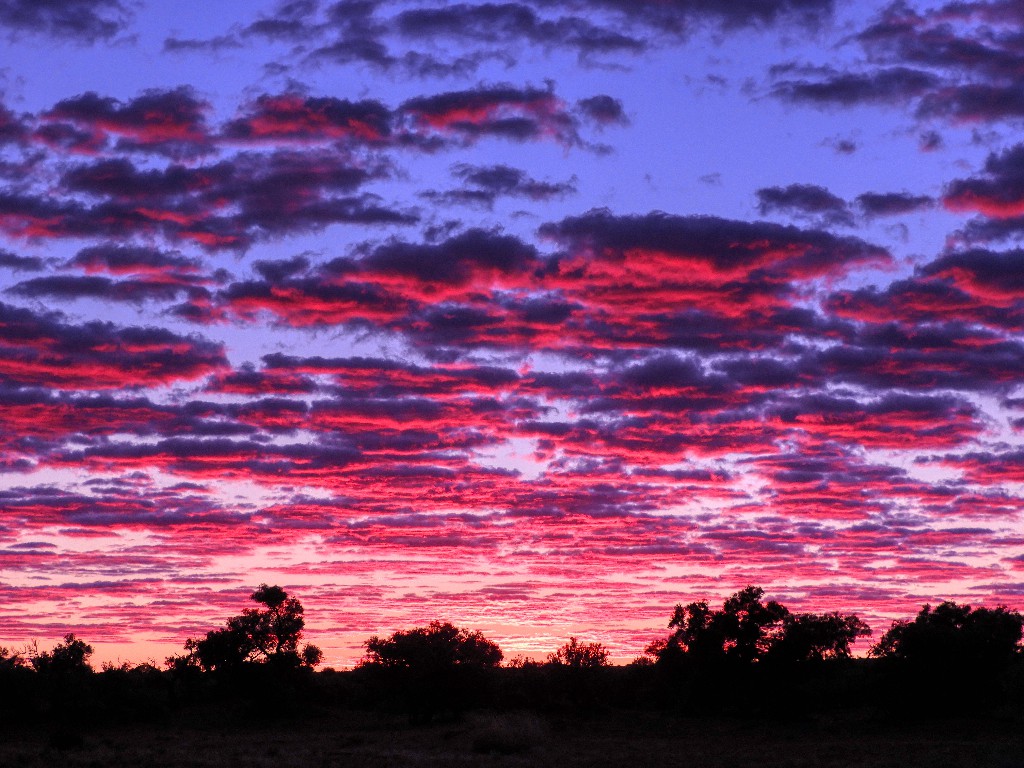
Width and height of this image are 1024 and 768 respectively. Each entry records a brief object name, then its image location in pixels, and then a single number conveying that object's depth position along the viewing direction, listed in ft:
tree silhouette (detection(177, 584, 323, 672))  290.35
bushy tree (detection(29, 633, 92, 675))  269.03
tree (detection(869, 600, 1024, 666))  231.09
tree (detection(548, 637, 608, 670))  282.77
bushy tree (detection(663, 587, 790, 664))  253.44
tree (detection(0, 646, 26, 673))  264.72
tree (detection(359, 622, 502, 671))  267.39
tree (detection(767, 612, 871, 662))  250.37
